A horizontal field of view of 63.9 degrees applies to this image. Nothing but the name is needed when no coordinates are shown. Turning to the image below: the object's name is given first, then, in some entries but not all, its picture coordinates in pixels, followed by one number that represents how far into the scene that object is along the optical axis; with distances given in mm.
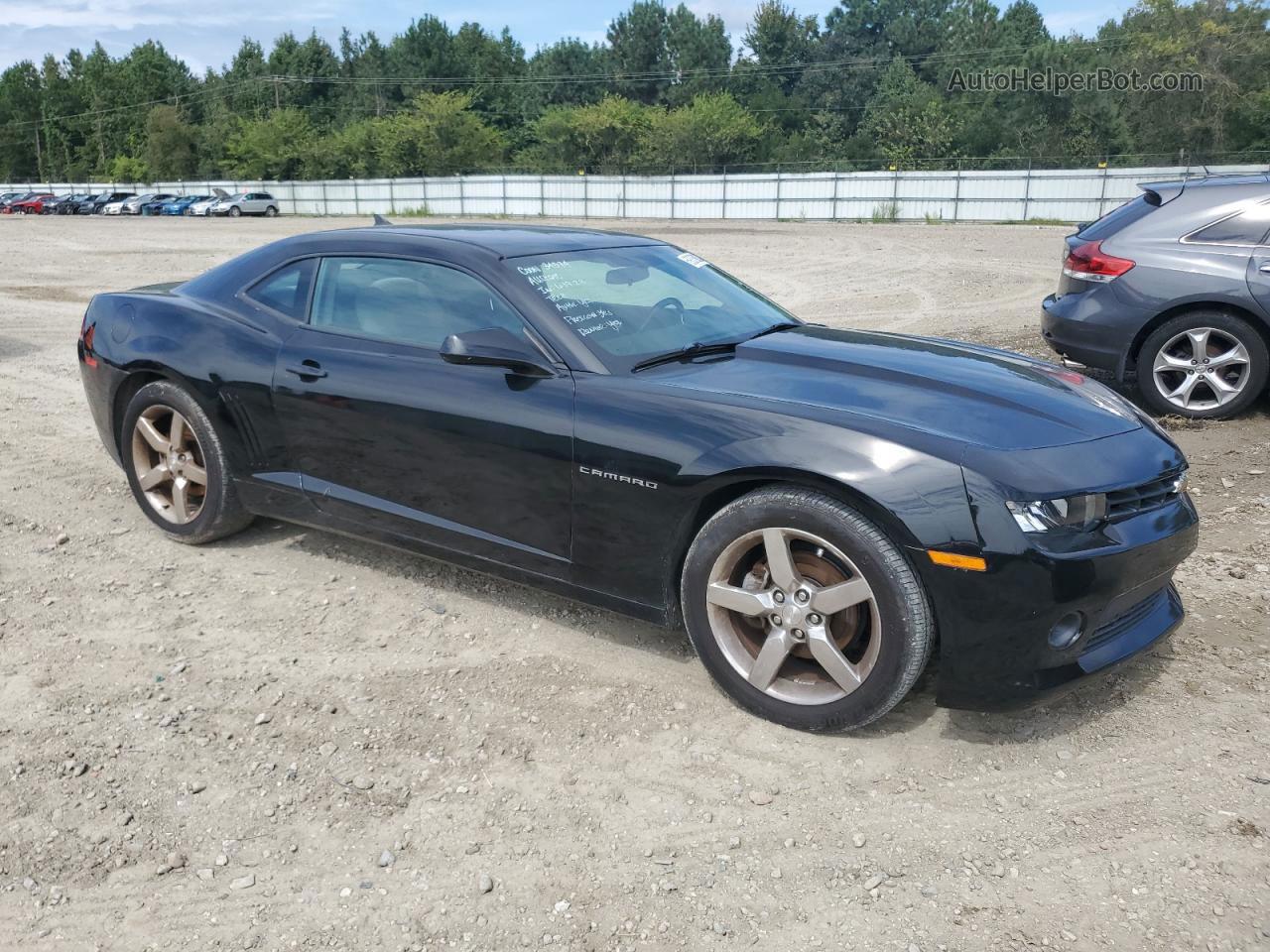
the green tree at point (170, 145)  86312
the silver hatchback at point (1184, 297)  6586
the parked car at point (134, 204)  60834
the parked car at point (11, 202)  66688
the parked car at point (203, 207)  55000
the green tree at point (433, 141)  70938
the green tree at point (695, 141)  69312
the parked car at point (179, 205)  57000
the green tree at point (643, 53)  92938
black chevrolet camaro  2969
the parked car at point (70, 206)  64125
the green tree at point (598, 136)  71188
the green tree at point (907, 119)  71250
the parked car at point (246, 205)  54594
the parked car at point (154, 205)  58281
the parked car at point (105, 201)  62188
